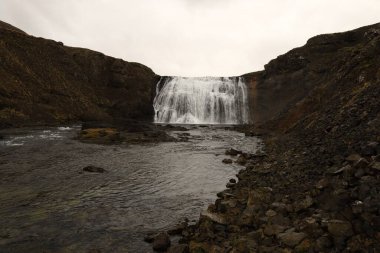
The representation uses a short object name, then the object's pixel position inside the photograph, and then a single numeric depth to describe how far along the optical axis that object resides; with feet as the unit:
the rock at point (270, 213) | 30.25
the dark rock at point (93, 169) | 64.85
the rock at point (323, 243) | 22.44
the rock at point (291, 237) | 24.18
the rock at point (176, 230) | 34.22
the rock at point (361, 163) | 28.27
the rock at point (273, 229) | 26.71
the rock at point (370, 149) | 30.96
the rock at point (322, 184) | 30.21
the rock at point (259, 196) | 34.88
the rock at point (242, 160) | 74.59
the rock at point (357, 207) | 23.64
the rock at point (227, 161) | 76.33
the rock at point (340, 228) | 22.62
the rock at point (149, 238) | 32.83
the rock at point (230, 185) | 50.73
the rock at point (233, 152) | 88.69
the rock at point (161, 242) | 30.73
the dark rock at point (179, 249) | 28.13
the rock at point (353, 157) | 31.17
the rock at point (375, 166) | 26.48
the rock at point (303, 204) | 29.12
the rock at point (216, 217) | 32.05
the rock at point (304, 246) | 23.04
